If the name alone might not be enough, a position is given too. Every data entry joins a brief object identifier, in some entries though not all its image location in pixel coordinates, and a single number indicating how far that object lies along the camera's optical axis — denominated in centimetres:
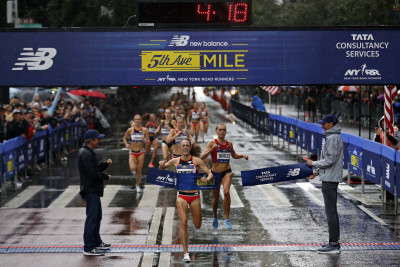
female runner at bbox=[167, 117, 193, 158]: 1962
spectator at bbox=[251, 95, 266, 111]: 4675
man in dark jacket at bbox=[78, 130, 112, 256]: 1209
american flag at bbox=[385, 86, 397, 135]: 1963
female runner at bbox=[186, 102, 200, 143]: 3269
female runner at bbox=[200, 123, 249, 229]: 1432
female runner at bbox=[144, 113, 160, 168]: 2349
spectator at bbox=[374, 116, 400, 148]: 1811
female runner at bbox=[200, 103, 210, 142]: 3384
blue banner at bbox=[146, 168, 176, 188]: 1242
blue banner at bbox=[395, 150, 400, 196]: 1559
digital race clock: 1617
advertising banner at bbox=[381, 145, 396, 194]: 1602
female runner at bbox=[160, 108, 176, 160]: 2175
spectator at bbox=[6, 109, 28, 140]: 2119
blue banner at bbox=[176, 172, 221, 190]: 1198
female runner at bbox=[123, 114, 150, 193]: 1942
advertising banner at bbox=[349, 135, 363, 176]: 1906
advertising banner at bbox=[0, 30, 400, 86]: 1686
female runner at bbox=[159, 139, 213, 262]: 1193
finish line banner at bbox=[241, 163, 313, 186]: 1327
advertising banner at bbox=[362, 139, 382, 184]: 1725
